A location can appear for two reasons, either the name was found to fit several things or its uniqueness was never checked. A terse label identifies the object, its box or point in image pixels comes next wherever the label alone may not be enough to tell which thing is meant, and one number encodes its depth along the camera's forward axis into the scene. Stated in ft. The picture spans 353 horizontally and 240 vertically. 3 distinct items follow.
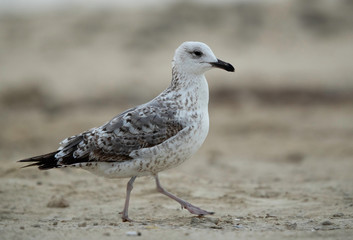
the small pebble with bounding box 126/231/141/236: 31.76
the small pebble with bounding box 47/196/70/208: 45.39
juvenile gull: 38.22
